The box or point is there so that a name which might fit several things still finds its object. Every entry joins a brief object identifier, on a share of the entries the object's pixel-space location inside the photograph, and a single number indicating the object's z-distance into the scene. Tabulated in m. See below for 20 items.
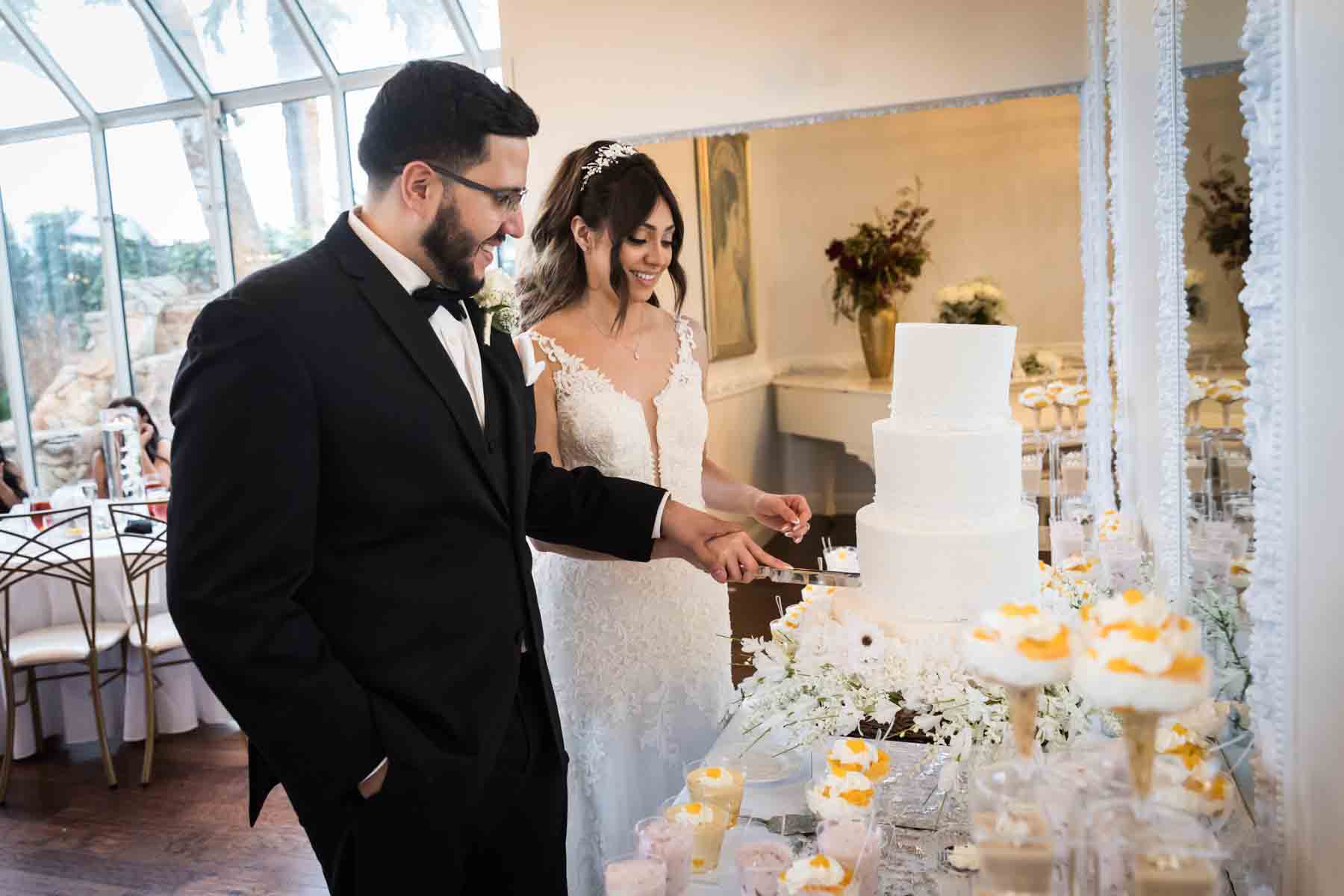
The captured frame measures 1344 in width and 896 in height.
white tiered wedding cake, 1.68
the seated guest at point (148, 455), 5.81
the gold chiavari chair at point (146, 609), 4.34
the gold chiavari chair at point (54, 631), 4.26
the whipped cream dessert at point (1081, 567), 2.39
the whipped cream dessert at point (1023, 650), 1.09
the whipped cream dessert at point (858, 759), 1.62
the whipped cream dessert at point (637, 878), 1.41
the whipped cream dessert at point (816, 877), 1.34
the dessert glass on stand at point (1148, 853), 1.01
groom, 1.39
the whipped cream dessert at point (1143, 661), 0.97
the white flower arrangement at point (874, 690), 1.58
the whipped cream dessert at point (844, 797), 1.47
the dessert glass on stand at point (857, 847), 1.42
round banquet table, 4.57
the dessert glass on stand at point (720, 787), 1.68
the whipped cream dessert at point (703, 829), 1.58
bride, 2.48
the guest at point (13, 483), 5.67
